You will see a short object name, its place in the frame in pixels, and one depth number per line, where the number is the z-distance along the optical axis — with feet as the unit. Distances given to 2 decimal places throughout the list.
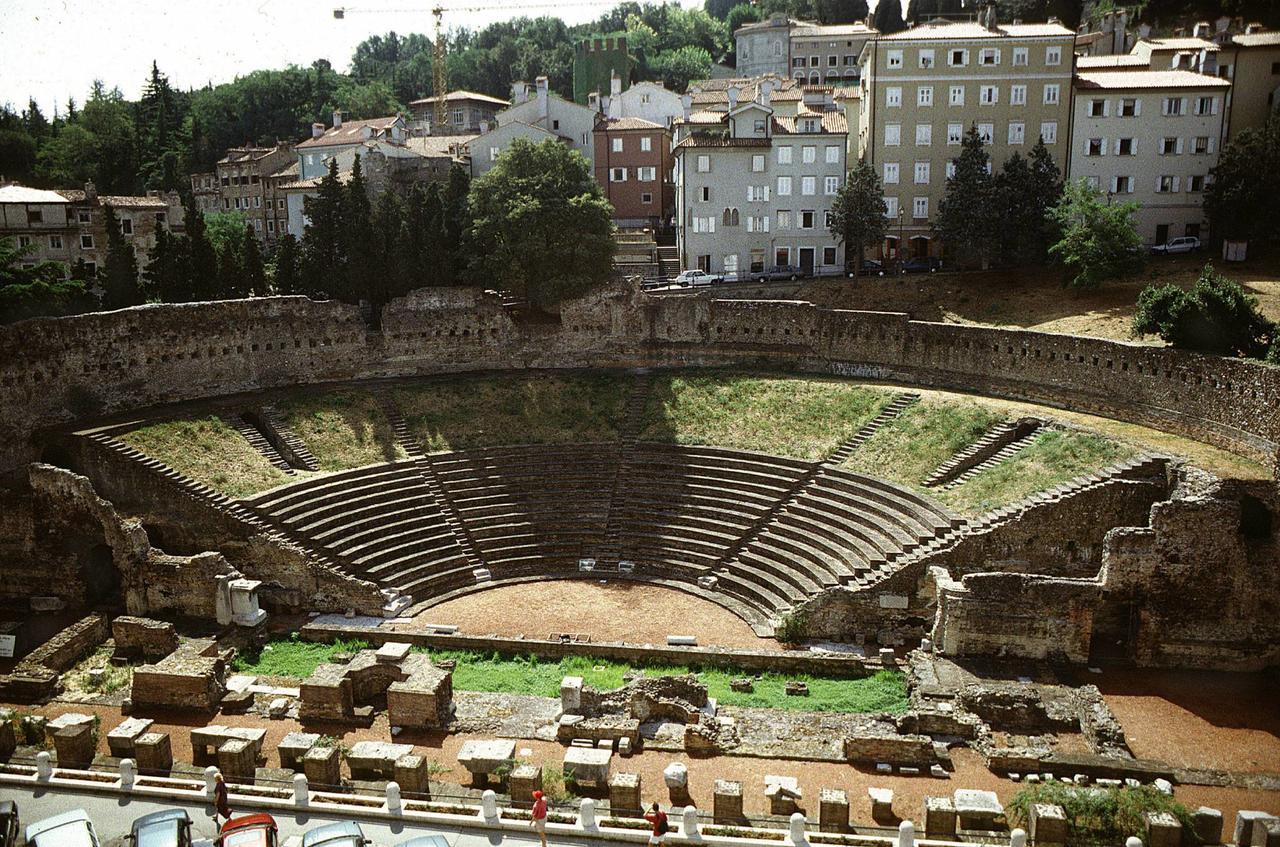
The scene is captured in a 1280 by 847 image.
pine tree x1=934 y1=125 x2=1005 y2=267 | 141.28
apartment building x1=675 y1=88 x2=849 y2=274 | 157.38
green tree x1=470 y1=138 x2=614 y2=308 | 134.00
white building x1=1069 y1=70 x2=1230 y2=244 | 149.28
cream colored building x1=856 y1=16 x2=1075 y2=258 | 151.53
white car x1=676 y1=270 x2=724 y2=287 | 154.20
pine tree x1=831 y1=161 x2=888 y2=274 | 150.00
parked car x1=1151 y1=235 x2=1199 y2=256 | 145.38
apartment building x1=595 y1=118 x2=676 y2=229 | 184.75
